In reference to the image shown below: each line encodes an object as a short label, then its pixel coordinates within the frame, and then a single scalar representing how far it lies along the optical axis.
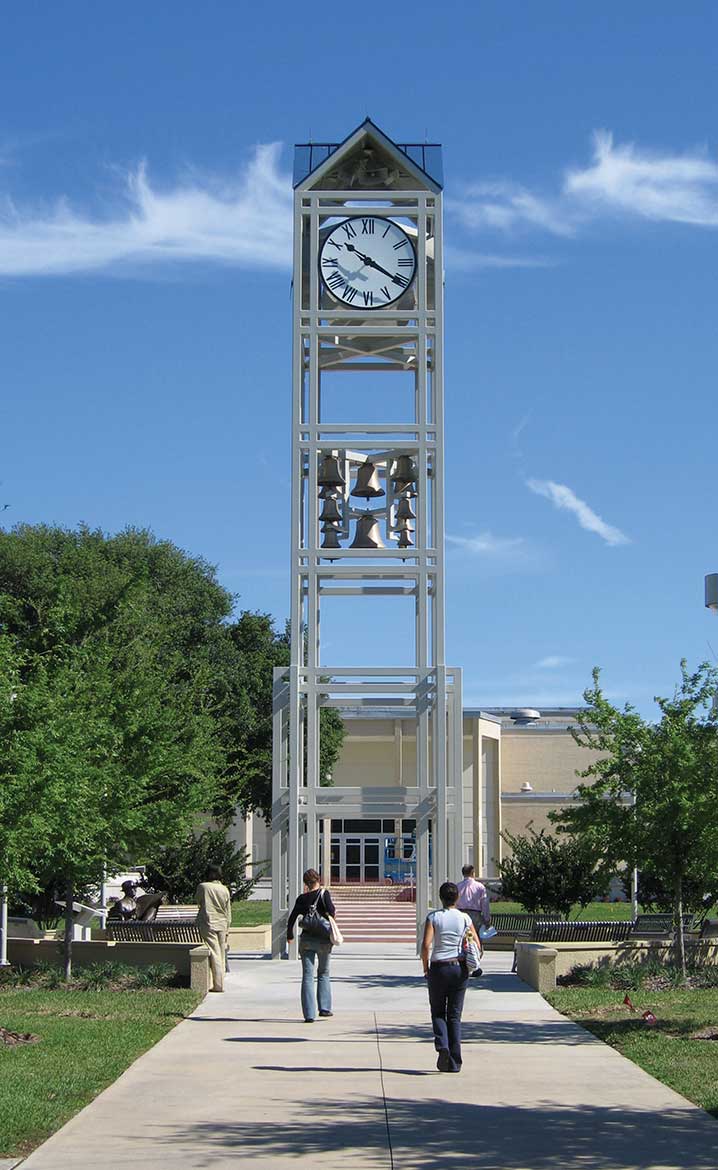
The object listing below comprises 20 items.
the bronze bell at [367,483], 26.88
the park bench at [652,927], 25.13
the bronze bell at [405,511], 26.88
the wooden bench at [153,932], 24.64
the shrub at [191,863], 37.41
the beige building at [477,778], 63.62
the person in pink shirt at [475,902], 20.89
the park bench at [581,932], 24.58
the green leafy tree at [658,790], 20.25
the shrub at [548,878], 33.56
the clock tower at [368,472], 25.78
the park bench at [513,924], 28.25
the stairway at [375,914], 33.38
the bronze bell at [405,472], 27.05
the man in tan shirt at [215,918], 20.00
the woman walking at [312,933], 16.53
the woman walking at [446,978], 13.33
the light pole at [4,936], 22.77
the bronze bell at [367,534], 26.70
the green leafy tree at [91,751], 17.44
